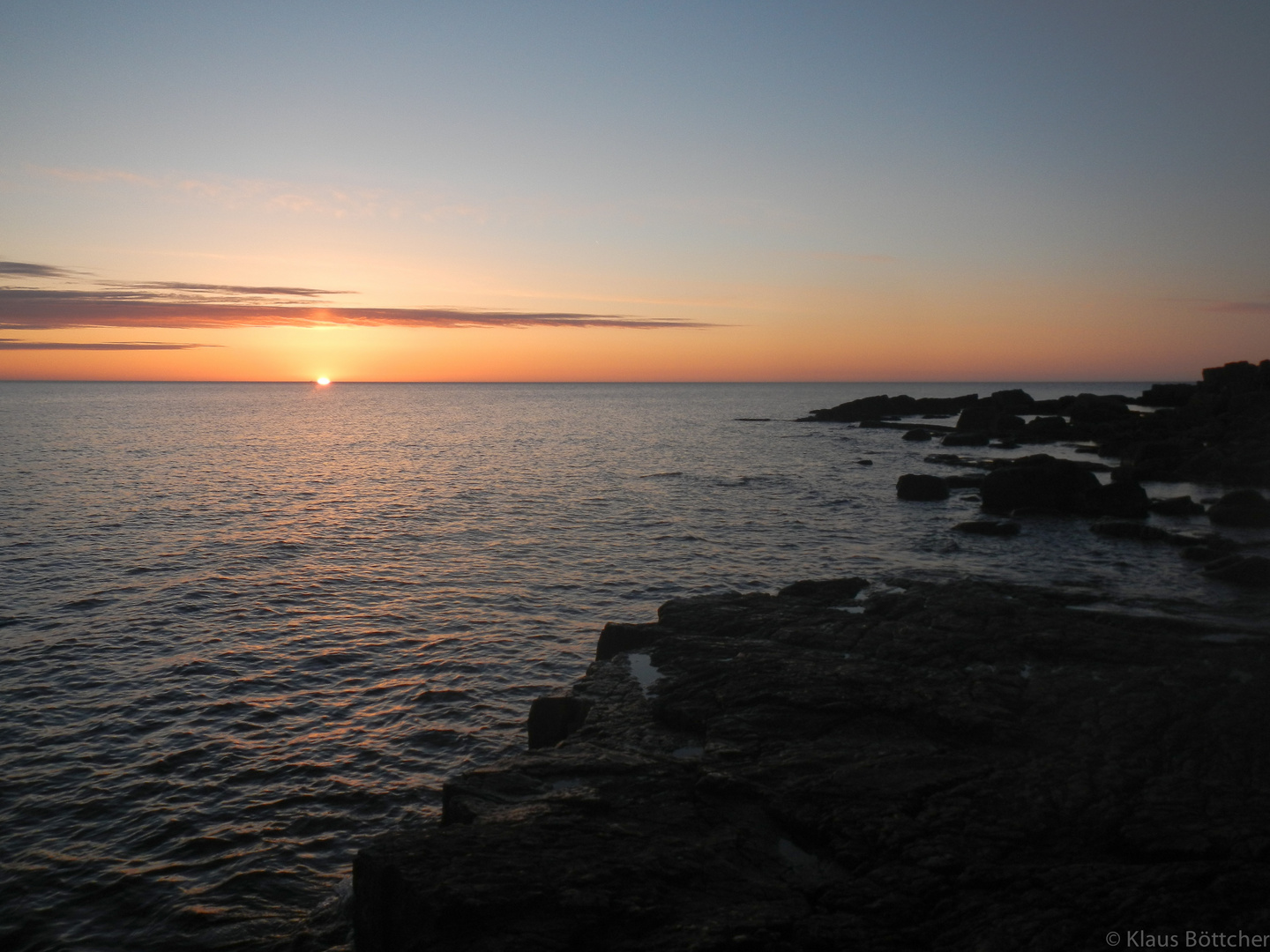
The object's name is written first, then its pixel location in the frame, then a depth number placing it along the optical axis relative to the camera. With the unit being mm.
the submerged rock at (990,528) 38531
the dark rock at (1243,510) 39750
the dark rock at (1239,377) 87062
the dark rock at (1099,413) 93688
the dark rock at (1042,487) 44406
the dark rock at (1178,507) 42750
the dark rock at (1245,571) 27297
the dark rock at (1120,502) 43094
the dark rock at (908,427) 101638
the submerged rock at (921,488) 50188
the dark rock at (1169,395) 122000
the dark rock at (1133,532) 35562
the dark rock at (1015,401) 126562
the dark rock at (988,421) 94312
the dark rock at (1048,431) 85625
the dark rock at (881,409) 139125
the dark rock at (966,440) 86438
